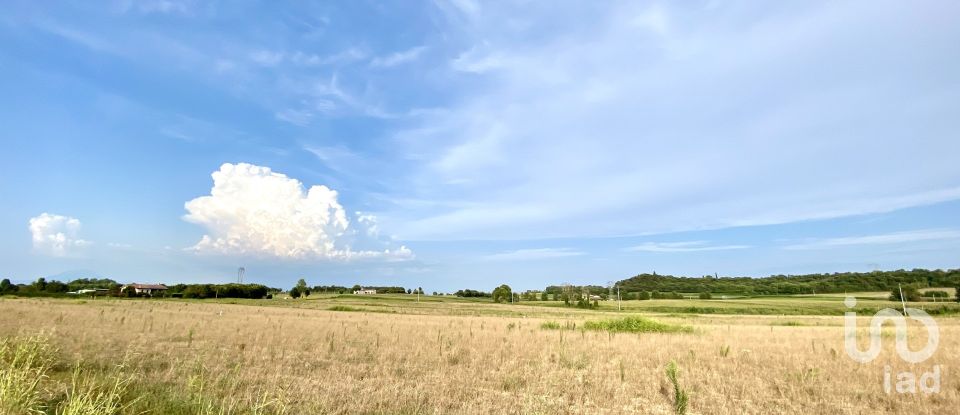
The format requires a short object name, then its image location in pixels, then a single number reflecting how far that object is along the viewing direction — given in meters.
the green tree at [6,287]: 119.18
